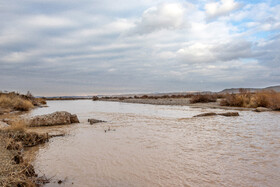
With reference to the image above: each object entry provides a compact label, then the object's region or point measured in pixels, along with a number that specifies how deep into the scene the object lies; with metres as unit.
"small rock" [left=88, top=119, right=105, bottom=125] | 10.65
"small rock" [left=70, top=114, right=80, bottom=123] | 10.91
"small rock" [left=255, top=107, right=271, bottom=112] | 14.66
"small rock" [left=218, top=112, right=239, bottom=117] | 12.09
